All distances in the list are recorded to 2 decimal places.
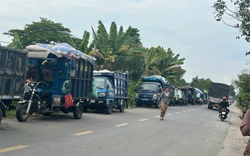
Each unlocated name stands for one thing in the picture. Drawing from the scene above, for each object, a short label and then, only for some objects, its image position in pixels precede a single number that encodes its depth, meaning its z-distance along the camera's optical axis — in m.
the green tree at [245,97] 26.79
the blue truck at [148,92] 31.98
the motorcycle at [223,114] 23.25
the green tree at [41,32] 44.75
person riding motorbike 23.43
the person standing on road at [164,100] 19.44
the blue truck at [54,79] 13.88
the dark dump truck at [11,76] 10.53
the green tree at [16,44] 25.10
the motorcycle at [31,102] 12.80
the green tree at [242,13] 12.19
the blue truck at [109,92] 20.12
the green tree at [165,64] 45.57
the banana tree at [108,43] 31.33
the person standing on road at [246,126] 4.40
